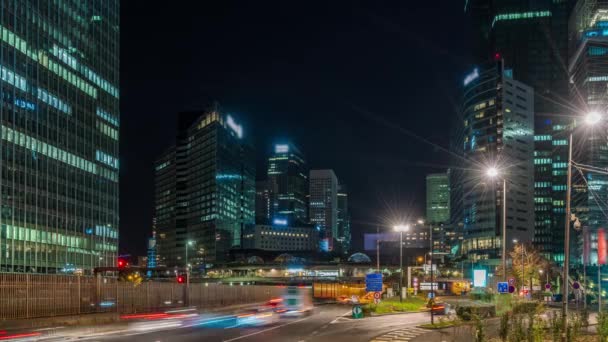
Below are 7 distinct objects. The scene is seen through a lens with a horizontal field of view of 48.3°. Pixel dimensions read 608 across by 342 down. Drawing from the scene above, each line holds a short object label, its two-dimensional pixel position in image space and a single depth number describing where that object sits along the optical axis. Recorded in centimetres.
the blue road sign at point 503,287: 4231
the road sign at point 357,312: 5259
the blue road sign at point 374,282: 5309
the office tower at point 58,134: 10362
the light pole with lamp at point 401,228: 7082
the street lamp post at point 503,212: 4228
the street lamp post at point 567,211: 2644
